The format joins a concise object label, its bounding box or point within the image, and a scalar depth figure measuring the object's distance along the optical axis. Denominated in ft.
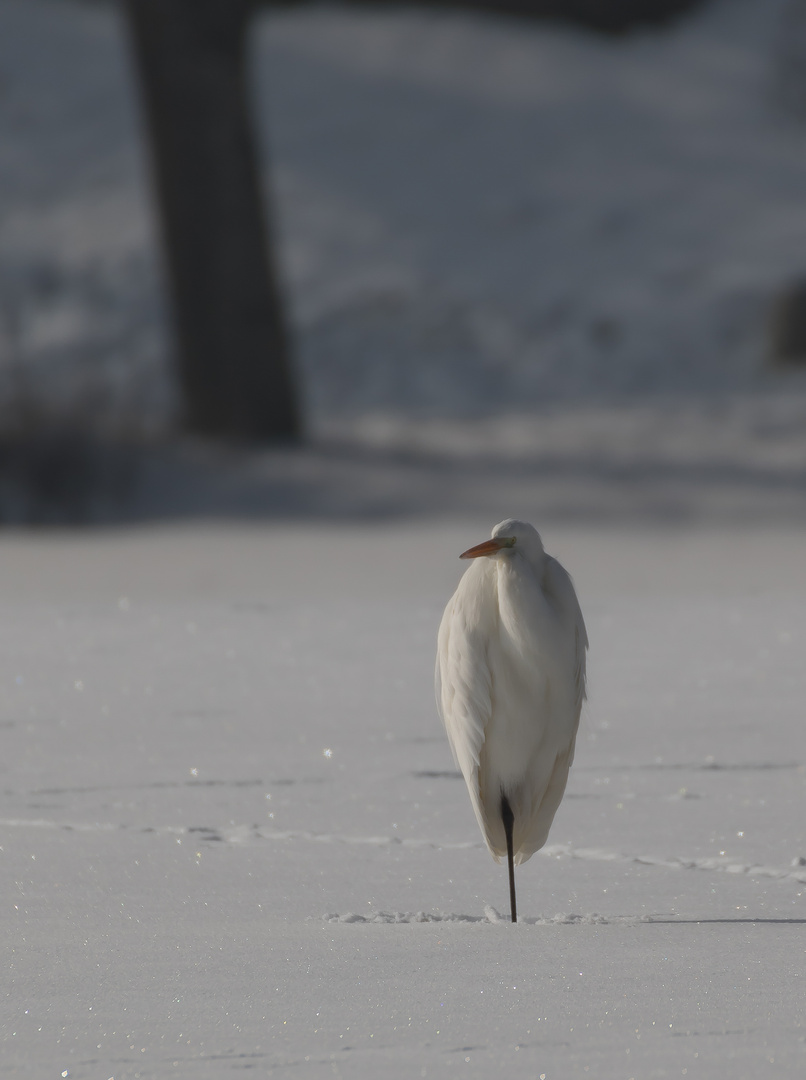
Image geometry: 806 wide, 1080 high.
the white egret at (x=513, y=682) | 111.68
